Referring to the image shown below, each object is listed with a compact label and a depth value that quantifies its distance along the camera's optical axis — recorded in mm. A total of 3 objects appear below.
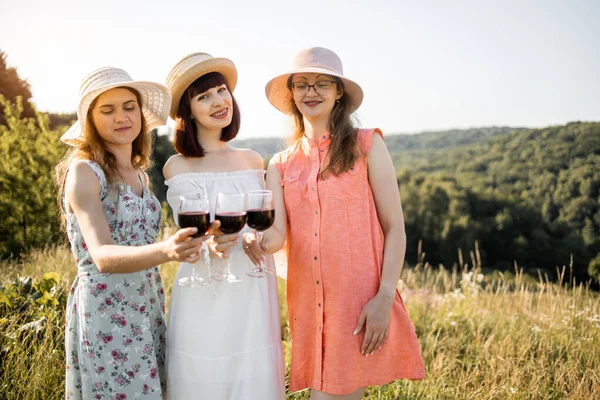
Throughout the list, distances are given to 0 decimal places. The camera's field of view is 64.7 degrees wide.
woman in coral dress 2703
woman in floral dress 2633
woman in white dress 2732
